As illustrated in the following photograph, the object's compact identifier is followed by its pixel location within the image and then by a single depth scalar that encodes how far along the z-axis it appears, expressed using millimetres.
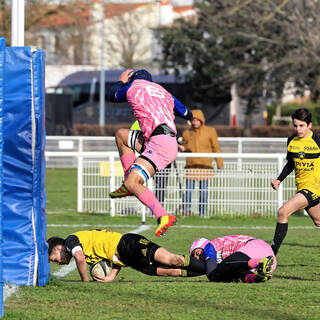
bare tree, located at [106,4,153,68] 152375
